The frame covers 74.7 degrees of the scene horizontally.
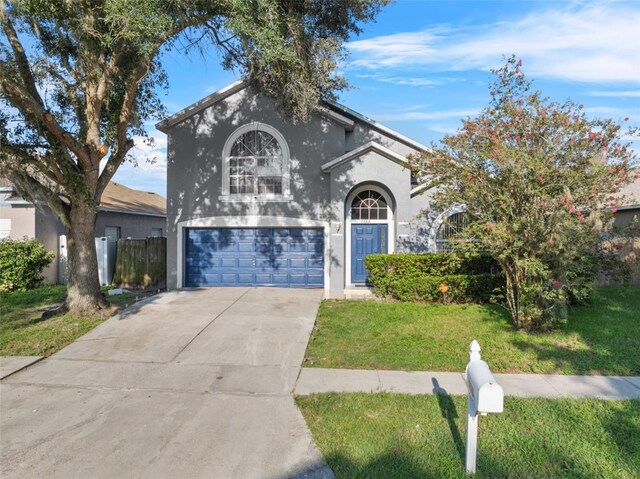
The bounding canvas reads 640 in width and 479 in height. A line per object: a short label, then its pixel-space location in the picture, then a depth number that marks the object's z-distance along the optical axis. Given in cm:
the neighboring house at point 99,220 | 1449
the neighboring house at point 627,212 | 1509
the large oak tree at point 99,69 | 816
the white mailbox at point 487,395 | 312
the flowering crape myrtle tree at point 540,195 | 727
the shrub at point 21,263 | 1315
